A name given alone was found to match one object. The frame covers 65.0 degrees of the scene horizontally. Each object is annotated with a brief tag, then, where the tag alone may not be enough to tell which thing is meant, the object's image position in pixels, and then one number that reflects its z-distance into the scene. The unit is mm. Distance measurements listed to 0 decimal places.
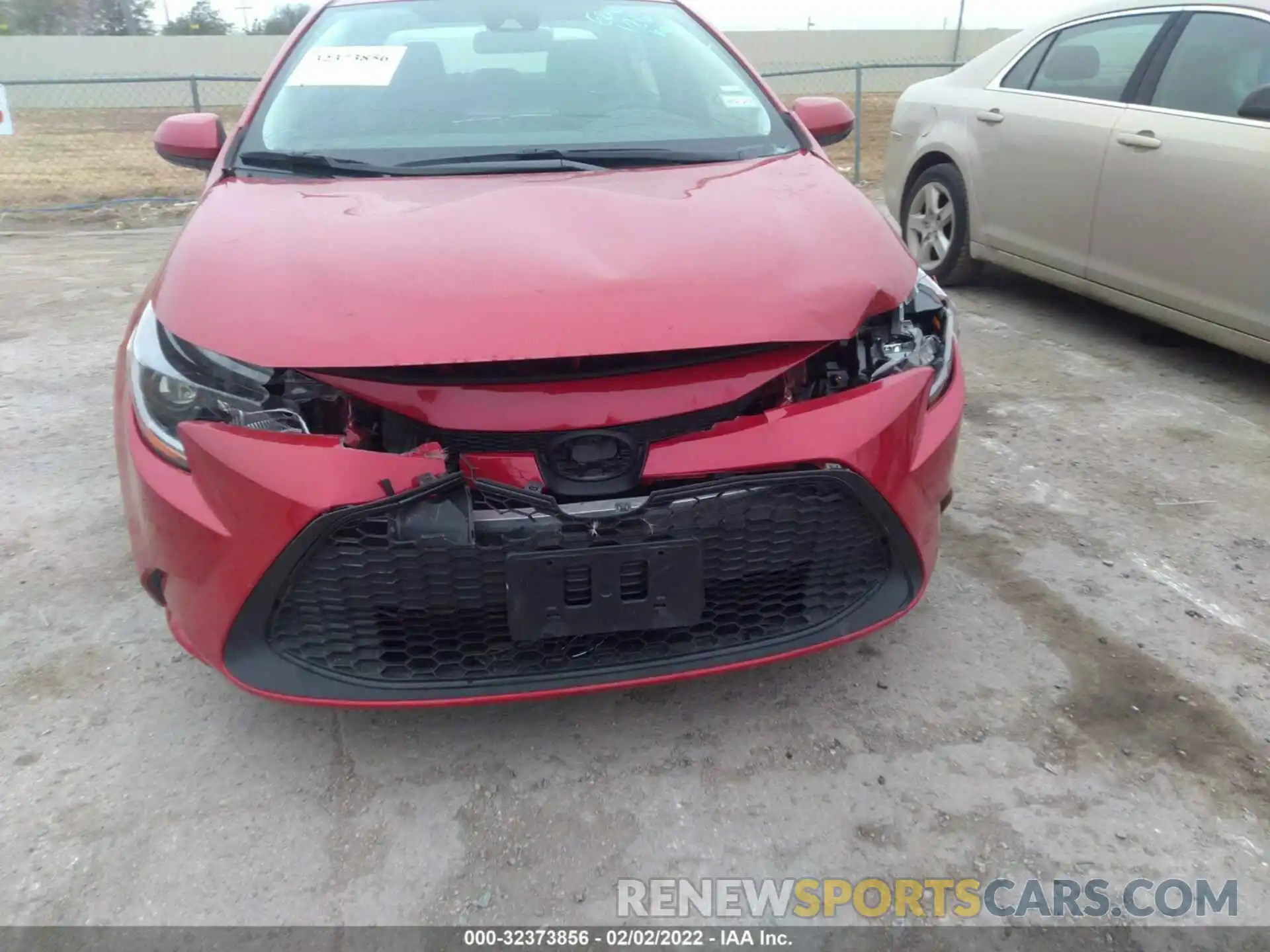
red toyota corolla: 1715
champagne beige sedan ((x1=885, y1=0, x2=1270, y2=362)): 3559
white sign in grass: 8328
